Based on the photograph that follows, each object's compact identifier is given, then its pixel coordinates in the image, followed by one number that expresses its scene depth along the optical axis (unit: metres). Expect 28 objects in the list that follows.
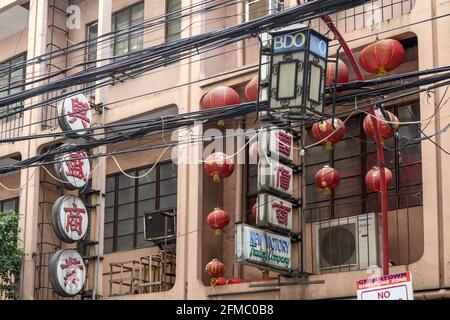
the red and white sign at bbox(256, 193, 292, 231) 16.36
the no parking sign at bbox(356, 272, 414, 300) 12.11
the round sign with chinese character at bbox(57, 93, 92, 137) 19.30
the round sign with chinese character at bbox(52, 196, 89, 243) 19.28
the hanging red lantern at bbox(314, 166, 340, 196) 16.55
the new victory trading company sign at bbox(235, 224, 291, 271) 16.03
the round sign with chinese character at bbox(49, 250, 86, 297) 19.16
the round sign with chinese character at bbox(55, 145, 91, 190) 19.39
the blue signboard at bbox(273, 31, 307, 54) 12.06
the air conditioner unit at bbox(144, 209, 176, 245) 19.86
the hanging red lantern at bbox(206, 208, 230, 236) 18.00
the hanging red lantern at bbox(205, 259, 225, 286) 17.94
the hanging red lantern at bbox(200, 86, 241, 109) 17.50
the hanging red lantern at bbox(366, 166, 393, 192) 15.44
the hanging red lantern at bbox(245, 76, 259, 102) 16.67
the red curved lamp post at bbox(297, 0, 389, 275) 13.46
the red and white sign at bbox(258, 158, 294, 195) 16.38
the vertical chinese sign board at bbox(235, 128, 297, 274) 16.14
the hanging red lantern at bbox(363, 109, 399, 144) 15.08
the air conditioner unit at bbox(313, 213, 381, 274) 16.14
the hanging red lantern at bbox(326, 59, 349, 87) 15.57
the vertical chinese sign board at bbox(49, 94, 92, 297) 19.23
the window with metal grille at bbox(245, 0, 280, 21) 19.70
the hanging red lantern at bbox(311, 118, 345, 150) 16.25
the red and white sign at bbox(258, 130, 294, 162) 16.62
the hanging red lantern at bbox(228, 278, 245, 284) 17.61
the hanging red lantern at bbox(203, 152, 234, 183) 17.62
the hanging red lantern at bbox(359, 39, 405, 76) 15.30
